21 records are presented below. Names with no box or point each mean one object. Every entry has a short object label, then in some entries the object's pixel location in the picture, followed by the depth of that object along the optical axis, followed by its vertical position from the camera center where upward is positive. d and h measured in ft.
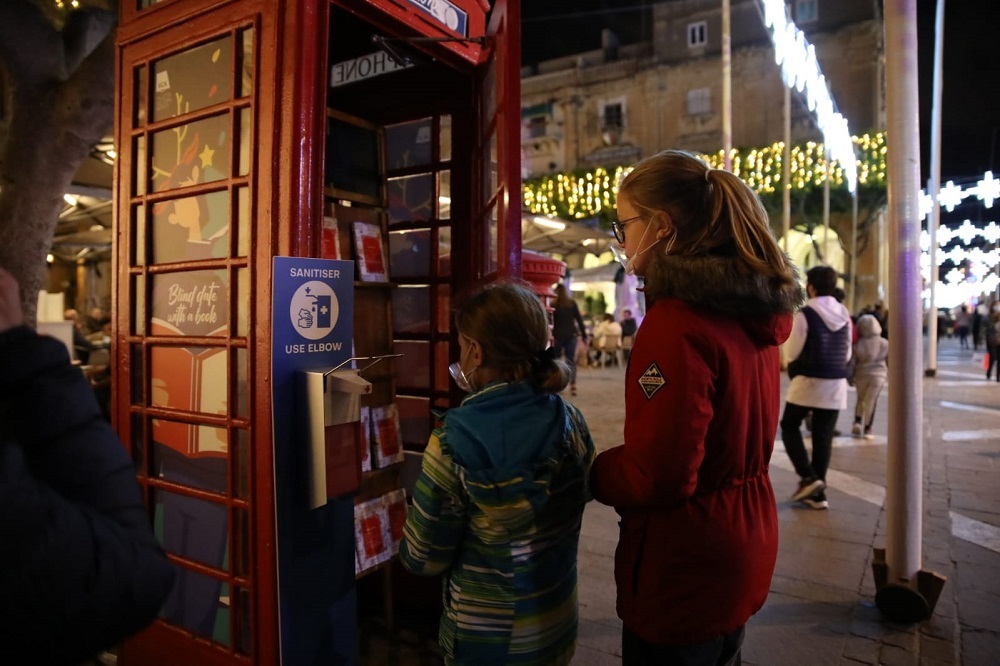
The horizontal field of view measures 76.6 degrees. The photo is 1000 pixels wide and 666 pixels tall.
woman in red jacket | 4.88 -0.69
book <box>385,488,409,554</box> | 10.75 -3.09
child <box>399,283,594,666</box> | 5.28 -1.37
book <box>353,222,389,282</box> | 10.38 +1.35
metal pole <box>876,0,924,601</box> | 10.82 +0.48
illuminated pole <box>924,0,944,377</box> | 45.75 +13.35
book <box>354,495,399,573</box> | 10.02 -3.27
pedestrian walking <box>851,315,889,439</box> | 23.70 -0.96
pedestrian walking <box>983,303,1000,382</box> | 42.73 -0.33
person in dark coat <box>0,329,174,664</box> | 2.74 -0.89
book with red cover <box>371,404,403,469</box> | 10.62 -1.76
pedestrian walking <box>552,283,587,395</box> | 35.53 +0.86
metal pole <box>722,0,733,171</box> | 28.73 +12.22
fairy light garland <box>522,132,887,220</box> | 70.44 +19.43
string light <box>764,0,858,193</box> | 24.62 +12.51
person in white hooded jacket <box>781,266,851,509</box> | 16.55 -1.16
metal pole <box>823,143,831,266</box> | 60.76 +13.44
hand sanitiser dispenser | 7.32 -1.03
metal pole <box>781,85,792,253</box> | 45.39 +11.34
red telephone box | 7.59 +1.17
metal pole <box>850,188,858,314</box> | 69.96 +9.86
